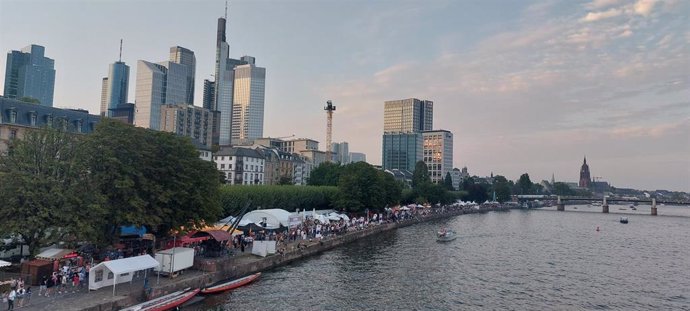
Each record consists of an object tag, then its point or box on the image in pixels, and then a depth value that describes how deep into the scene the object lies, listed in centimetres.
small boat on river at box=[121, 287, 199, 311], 3119
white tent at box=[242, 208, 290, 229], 6222
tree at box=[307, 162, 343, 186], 14088
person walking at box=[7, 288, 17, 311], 2739
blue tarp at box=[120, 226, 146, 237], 4847
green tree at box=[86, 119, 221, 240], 3972
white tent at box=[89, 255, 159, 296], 3247
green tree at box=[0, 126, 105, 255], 3394
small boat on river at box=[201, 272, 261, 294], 3822
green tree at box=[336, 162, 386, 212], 10075
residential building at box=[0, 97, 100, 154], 7450
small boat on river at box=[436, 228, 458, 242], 8056
